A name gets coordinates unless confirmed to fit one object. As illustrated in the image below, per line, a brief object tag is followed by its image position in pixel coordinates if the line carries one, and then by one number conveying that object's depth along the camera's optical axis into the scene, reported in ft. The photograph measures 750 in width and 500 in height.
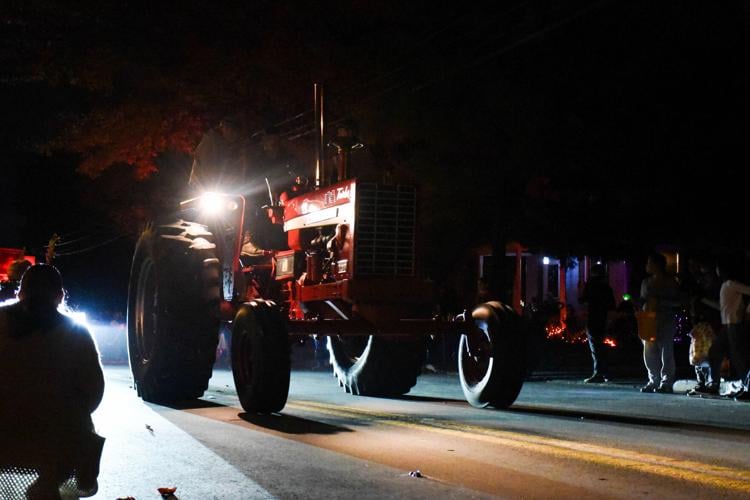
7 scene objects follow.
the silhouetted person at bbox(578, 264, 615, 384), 56.80
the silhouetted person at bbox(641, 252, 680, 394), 50.06
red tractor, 36.47
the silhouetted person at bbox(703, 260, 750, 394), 46.06
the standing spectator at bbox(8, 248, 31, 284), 49.06
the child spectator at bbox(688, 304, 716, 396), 48.52
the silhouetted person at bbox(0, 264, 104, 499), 15.44
